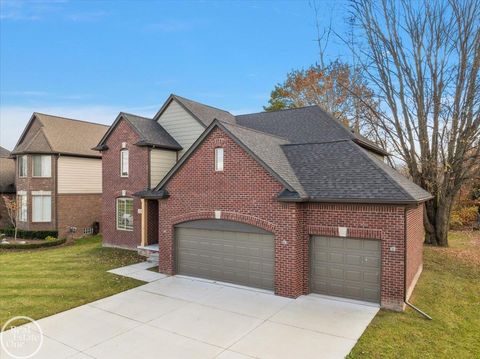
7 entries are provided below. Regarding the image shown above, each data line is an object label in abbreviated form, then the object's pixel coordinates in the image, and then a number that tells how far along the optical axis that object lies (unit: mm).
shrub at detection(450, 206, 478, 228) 27884
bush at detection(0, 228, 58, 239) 23297
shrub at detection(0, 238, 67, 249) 20841
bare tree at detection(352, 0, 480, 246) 18281
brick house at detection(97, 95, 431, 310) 9825
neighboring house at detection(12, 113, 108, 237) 23906
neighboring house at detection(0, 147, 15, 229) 27719
